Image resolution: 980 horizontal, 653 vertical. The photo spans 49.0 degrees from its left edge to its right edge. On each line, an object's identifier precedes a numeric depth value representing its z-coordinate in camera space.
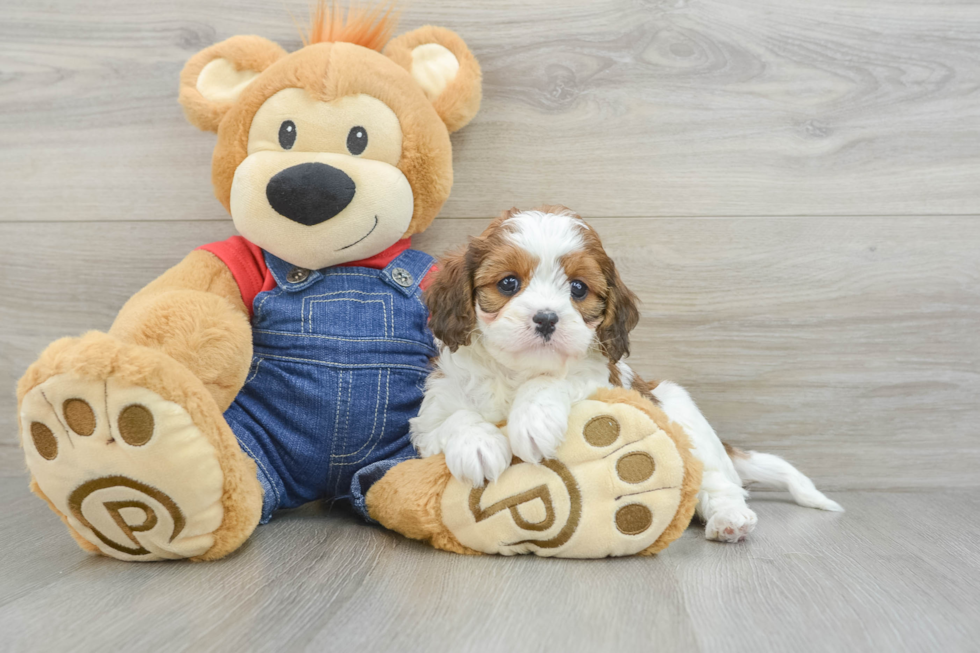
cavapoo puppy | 0.58
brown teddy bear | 0.54
